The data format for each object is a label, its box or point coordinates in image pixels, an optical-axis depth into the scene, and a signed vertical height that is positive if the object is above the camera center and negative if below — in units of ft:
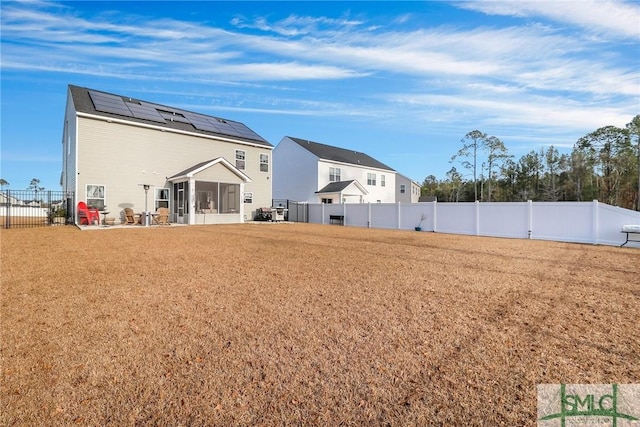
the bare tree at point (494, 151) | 131.64 +25.55
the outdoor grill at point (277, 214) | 72.33 -1.11
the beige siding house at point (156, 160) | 53.21 +10.14
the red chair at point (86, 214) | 50.47 -0.69
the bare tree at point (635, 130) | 99.80 +26.37
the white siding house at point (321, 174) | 90.89 +11.65
